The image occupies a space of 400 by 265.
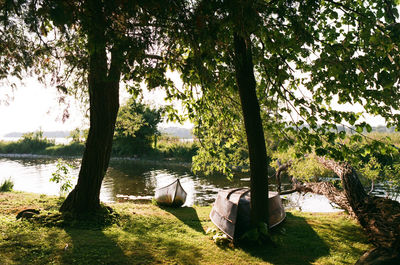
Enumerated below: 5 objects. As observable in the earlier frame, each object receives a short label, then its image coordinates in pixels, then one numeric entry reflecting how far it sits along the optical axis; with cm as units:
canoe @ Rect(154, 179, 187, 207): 1182
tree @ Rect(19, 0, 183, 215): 382
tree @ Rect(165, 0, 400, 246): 462
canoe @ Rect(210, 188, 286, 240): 671
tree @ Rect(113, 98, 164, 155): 3666
